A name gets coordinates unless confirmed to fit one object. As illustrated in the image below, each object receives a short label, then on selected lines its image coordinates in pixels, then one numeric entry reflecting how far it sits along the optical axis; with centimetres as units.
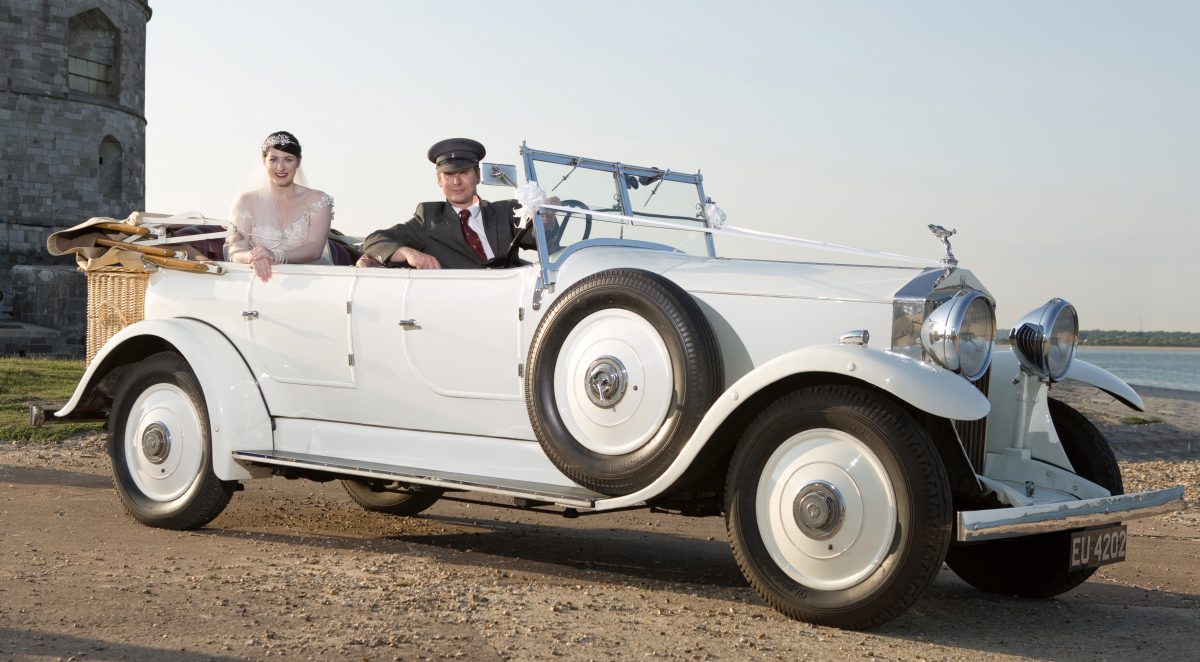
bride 638
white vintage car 392
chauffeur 588
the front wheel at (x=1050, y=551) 481
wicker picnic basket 647
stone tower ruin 3319
